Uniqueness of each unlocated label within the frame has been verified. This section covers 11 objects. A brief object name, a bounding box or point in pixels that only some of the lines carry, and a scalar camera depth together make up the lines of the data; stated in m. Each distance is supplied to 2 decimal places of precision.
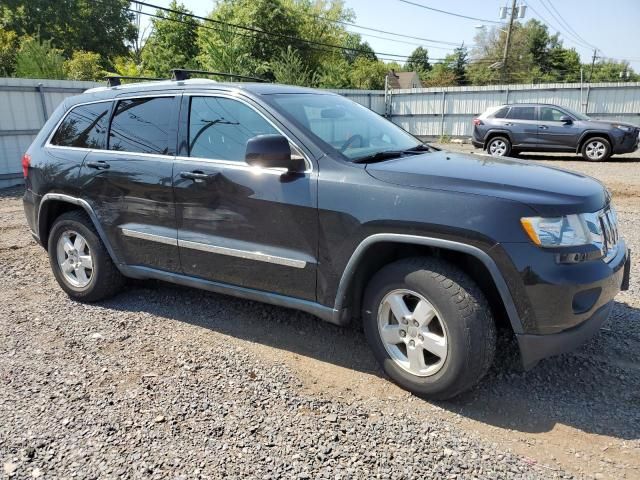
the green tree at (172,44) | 30.53
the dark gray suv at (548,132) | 13.96
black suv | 2.66
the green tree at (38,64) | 15.14
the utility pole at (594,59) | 69.01
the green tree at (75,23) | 43.81
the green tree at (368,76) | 41.41
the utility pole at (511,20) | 38.97
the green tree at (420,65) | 82.89
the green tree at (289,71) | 22.84
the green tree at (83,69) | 28.41
